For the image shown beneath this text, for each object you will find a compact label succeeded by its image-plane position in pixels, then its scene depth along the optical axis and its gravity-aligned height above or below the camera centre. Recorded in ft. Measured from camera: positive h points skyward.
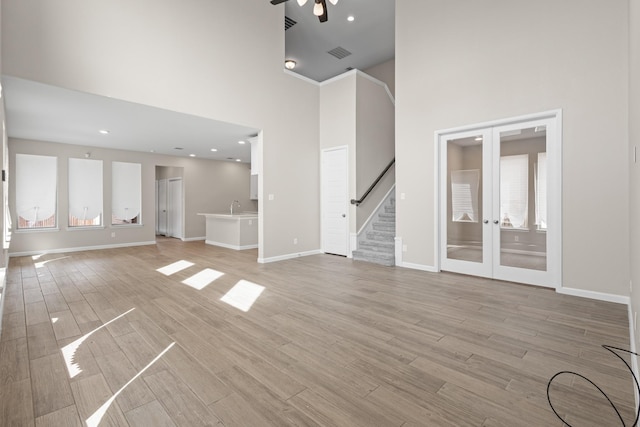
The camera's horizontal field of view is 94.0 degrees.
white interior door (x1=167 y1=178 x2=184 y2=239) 33.96 +0.45
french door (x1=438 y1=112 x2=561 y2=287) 13.43 +0.51
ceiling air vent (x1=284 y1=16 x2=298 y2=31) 21.45 +13.84
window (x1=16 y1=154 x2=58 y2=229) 22.44 +1.69
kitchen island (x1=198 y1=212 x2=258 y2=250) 26.25 -1.74
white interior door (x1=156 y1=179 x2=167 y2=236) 36.96 +0.49
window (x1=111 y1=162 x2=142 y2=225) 27.22 +1.80
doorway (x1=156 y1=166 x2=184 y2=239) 33.96 +1.18
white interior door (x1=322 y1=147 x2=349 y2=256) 21.79 +0.76
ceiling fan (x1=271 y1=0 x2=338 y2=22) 11.59 +8.04
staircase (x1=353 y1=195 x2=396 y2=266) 19.35 -2.02
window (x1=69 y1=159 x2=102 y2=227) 24.77 +1.67
